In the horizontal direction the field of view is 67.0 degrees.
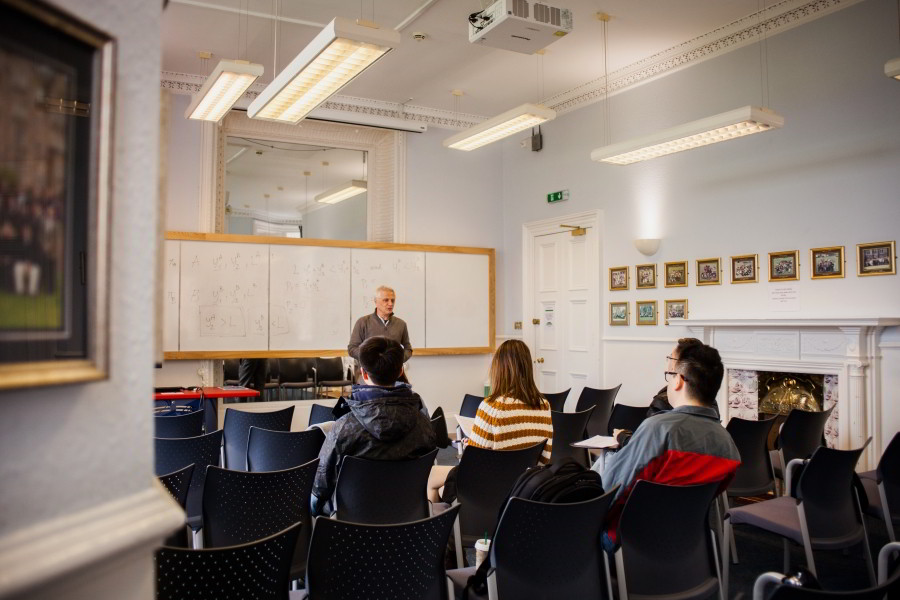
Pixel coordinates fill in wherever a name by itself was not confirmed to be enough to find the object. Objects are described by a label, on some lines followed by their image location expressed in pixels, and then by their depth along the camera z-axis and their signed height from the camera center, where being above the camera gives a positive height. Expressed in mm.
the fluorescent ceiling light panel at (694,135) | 4707 +1365
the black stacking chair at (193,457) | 3037 -624
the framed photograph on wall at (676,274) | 6332 +415
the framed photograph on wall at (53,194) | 776 +151
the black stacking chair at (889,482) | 3180 -776
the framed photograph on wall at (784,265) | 5441 +423
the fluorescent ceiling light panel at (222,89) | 4723 +1745
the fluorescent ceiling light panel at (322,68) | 3916 +1624
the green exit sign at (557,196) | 7659 +1385
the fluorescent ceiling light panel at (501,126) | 5598 +1682
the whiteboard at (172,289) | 6551 +285
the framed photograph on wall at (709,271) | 6027 +419
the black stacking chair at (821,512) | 2844 -867
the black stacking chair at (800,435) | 3924 -690
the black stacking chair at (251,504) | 2395 -672
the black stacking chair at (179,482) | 2356 -573
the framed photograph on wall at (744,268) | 5742 +422
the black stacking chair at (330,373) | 7793 -624
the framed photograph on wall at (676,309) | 6332 +83
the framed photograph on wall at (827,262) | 5148 +427
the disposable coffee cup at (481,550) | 2307 -795
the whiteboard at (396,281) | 7492 +419
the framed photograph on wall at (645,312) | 6621 +59
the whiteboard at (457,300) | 7938 +216
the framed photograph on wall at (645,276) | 6641 +417
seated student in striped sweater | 3217 -442
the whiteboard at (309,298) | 7086 +221
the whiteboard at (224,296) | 6676 +226
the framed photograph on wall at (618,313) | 6918 +51
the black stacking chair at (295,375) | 7699 -644
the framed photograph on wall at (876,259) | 4836 +423
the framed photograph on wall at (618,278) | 6945 +408
